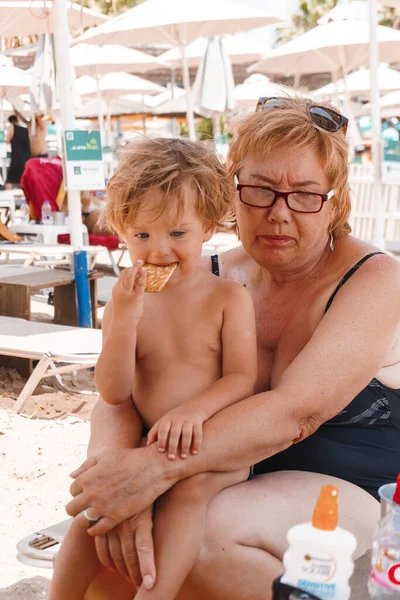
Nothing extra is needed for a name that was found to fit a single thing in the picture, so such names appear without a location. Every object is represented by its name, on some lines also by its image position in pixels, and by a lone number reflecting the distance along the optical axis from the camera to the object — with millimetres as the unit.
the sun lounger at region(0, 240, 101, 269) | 7547
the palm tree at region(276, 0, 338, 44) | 50969
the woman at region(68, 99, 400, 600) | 1854
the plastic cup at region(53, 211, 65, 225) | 9453
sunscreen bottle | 1312
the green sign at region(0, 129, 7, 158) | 16625
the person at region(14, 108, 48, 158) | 11016
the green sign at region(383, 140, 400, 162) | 7293
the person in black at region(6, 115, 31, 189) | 13750
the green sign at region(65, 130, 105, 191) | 6469
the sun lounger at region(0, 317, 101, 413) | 5039
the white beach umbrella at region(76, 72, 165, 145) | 18062
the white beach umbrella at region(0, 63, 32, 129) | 15750
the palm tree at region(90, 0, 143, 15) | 41062
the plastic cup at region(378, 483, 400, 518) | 1515
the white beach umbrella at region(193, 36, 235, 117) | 12258
